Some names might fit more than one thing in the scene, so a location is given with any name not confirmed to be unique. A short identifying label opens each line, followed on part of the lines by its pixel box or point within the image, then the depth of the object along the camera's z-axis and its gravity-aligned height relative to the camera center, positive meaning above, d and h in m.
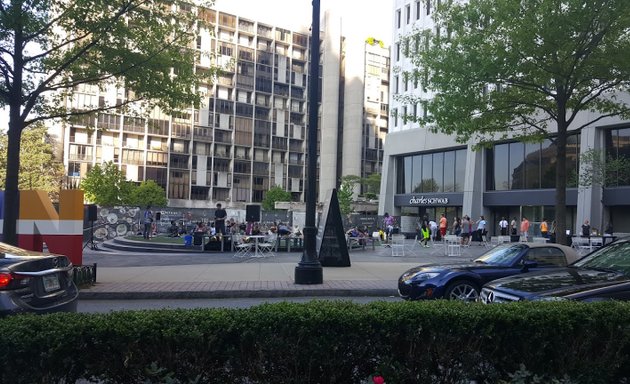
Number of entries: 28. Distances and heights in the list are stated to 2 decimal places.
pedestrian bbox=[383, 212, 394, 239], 34.38 -1.02
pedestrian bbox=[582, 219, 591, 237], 28.63 -0.74
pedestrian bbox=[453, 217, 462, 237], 34.36 -1.10
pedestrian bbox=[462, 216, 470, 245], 28.19 -0.97
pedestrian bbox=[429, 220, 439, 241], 34.59 -1.06
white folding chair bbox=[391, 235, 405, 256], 21.87 -1.46
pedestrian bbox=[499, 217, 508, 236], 36.22 -0.89
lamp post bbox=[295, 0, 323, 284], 11.73 +0.25
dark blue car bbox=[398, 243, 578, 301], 9.34 -1.07
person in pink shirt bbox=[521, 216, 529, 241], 29.80 -0.76
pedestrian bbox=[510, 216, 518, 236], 35.67 -0.94
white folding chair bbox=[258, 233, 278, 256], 21.02 -1.57
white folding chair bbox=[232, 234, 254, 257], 19.37 -1.67
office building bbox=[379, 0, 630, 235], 34.78 +3.30
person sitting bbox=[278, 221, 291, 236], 23.80 -1.12
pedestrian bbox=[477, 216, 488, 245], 32.19 -1.10
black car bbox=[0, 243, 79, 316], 5.21 -0.89
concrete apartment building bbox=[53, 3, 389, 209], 87.50 +14.27
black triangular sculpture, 16.23 -1.01
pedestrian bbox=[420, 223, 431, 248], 27.31 -1.23
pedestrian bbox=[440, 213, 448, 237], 31.44 -0.82
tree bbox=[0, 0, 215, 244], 11.75 +3.68
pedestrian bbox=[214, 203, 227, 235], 22.28 -0.62
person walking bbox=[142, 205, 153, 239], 29.61 -1.24
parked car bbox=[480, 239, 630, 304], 5.20 -0.73
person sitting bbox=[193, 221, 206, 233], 25.30 -1.16
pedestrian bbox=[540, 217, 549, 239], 30.17 -0.84
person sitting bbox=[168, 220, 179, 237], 33.75 -1.70
